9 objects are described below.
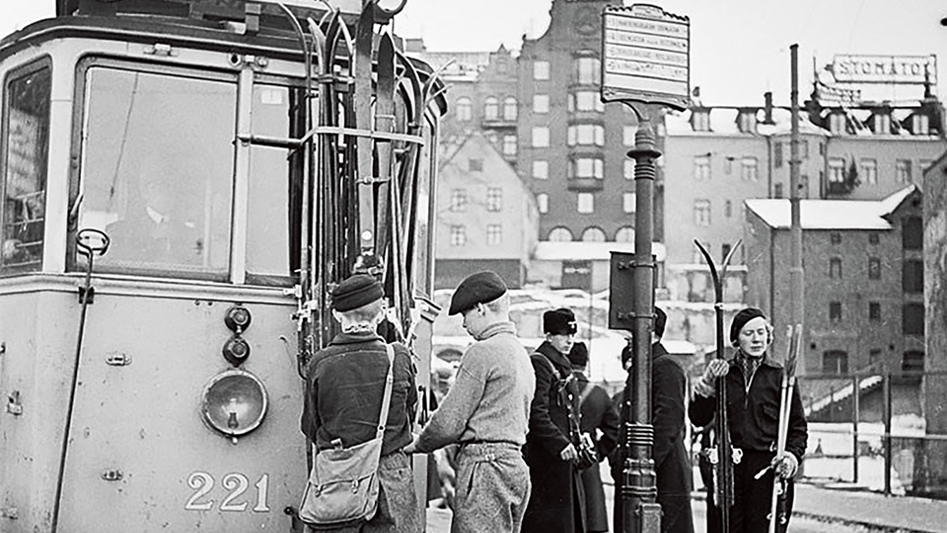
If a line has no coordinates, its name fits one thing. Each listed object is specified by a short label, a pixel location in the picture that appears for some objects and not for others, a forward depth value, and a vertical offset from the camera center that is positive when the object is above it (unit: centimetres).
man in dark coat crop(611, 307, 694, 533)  786 -68
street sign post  741 +89
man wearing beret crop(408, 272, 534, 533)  539 -46
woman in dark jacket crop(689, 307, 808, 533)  709 -48
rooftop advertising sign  7200 +1379
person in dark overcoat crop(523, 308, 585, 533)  716 -65
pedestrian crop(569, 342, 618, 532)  872 -76
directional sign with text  745 +149
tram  584 +28
